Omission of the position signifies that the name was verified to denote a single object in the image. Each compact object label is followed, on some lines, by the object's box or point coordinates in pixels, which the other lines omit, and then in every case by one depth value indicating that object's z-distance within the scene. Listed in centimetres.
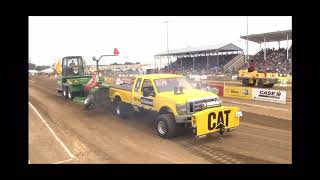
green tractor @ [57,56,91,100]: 1919
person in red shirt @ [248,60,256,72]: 2766
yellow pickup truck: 942
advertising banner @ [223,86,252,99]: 1916
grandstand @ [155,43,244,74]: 5356
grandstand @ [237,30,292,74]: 4253
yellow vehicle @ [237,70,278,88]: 2567
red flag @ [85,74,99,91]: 1600
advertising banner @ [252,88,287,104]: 1666
